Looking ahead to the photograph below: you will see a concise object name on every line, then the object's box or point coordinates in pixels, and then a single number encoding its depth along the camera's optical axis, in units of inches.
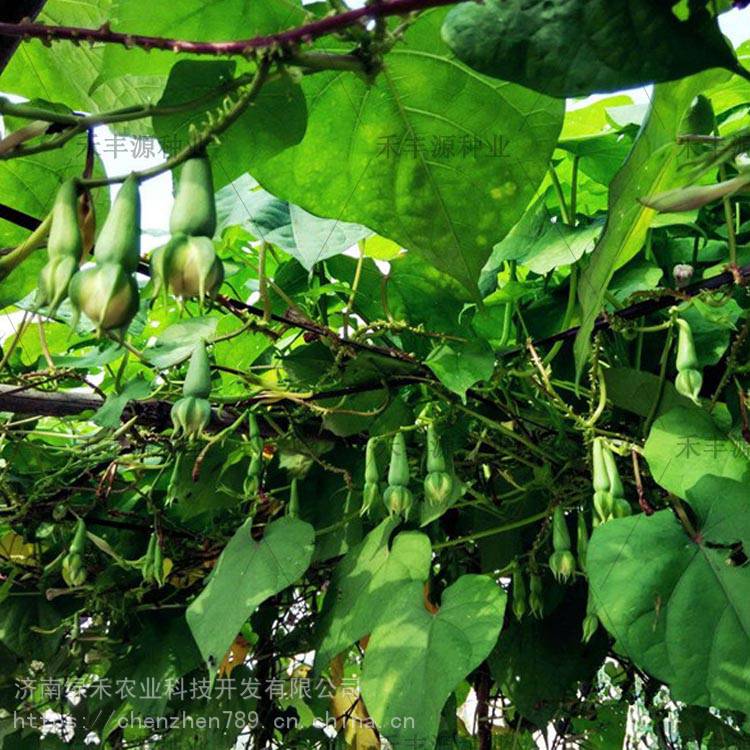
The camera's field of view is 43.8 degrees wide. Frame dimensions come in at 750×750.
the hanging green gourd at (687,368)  26.3
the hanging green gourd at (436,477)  29.8
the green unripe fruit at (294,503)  35.6
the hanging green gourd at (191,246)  11.4
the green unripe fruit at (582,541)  30.6
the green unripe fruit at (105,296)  10.8
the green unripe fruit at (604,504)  27.9
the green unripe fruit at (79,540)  38.4
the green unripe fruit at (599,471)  28.2
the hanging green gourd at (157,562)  35.0
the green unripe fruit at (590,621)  28.9
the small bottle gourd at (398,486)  29.4
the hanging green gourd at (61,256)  11.4
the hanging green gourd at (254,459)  33.4
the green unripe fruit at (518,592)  33.3
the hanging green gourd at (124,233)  11.2
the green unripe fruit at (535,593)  33.1
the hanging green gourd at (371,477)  30.5
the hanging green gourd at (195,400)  19.6
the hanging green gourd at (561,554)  29.4
